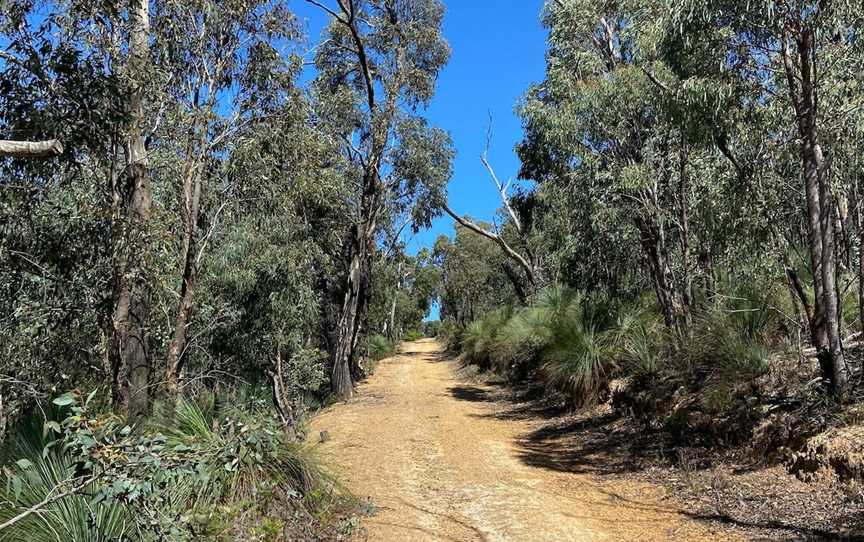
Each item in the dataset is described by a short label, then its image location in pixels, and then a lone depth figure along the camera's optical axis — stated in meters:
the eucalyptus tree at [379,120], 18.66
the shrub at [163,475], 3.28
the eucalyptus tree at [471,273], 45.56
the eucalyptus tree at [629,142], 11.90
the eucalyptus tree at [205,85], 9.30
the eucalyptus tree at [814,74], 7.16
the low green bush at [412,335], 80.18
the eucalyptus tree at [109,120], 5.79
